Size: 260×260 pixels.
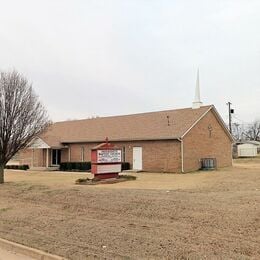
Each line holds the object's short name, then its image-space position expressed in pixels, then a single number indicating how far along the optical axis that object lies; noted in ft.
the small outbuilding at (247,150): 127.06
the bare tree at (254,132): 228.13
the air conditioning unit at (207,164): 68.71
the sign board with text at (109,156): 48.16
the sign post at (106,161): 47.28
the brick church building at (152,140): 65.60
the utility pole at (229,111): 147.79
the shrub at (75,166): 74.57
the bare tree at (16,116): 48.19
